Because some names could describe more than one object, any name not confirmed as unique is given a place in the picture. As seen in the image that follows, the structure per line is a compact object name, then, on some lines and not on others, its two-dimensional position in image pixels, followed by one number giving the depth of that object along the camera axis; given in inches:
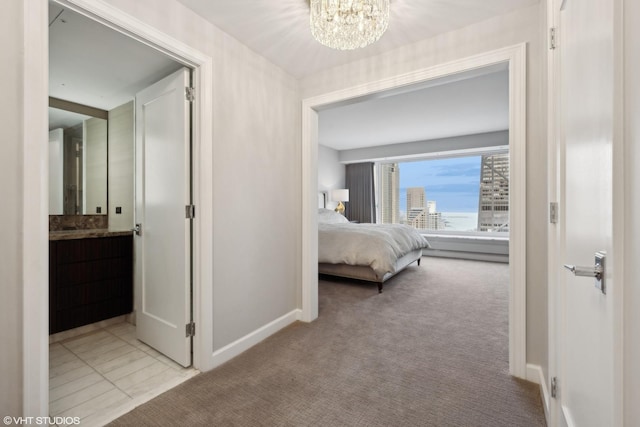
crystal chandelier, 61.4
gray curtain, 287.0
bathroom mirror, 112.9
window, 238.7
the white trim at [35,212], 45.3
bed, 140.7
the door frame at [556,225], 23.6
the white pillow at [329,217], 216.2
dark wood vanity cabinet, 91.9
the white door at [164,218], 76.2
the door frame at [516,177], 70.1
